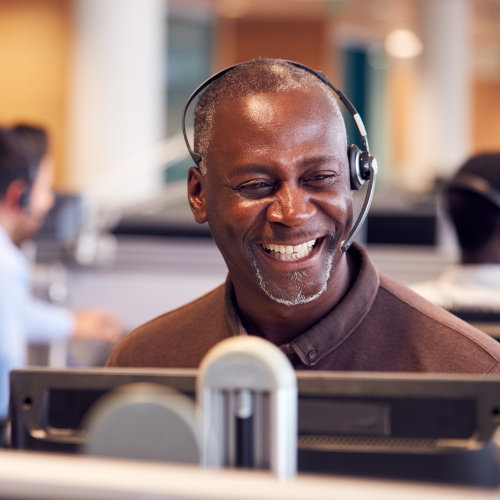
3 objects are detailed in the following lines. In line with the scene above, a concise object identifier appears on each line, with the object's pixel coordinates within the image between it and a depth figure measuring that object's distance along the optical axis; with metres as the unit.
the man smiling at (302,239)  1.55
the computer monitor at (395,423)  1.31
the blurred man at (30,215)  3.09
